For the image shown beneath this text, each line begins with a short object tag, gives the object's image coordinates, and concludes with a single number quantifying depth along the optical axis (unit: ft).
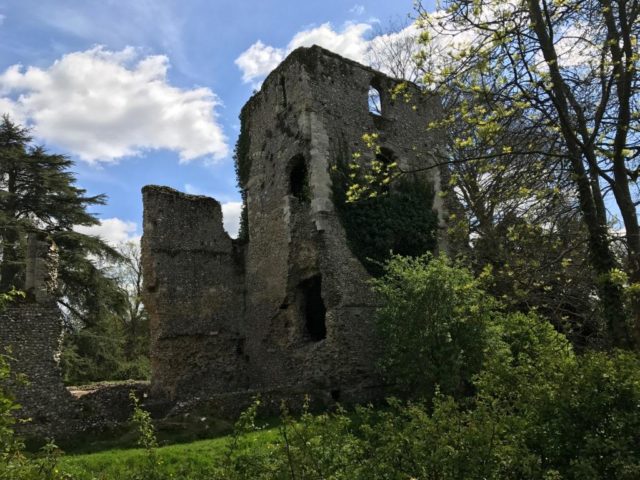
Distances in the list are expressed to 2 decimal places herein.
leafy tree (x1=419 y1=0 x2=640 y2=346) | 22.68
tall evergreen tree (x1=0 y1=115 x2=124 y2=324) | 69.05
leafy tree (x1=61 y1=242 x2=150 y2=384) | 69.77
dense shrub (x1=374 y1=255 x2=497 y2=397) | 39.11
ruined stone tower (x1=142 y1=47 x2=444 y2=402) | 46.88
